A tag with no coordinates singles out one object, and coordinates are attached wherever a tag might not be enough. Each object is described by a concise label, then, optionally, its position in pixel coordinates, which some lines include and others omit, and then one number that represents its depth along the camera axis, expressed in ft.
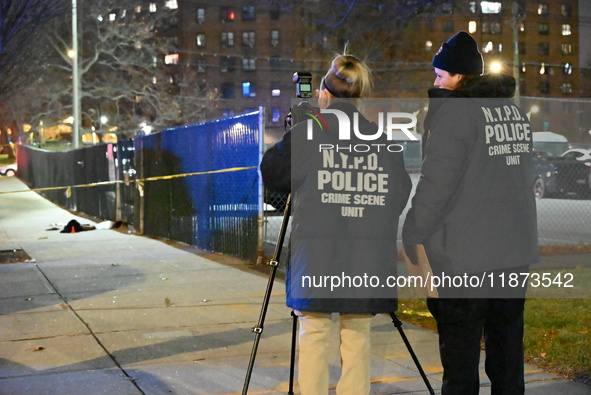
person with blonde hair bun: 12.71
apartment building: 267.39
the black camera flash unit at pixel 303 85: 14.12
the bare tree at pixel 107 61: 123.44
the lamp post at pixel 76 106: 88.46
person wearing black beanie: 11.94
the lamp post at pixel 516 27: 57.72
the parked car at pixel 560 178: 66.95
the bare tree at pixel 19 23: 36.94
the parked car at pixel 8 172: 146.14
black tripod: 14.12
